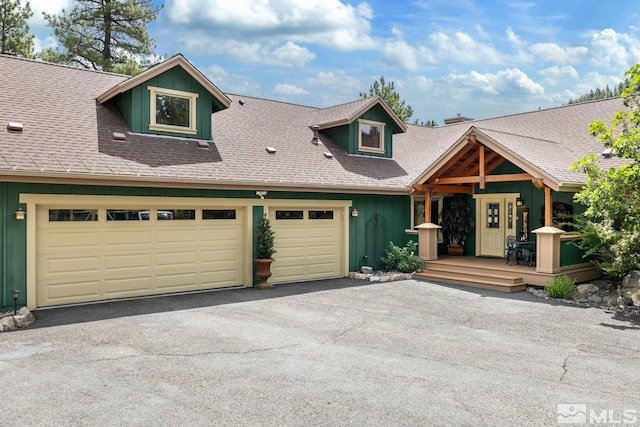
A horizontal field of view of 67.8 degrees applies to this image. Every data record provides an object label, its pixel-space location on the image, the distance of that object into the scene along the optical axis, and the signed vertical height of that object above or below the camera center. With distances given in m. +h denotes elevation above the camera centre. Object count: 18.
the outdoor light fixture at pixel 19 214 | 8.62 -0.07
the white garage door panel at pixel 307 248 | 12.41 -1.01
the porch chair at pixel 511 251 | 13.14 -1.10
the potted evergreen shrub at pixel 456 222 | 15.63 -0.34
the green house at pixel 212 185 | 9.23 +0.62
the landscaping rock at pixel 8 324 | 7.65 -1.84
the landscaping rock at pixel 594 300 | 10.10 -1.88
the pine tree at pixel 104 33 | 23.91 +9.26
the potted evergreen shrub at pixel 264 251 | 11.48 -0.98
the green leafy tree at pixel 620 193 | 9.77 +0.40
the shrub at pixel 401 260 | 13.84 -1.42
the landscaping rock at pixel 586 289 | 10.93 -1.79
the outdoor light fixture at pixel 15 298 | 8.48 -1.57
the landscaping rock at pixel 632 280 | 10.39 -1.51
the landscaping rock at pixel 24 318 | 7.86 -1.81
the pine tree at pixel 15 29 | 22.53 +8.80
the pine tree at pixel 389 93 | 35.69 +8.93
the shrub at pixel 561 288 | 10.70 -1.73
